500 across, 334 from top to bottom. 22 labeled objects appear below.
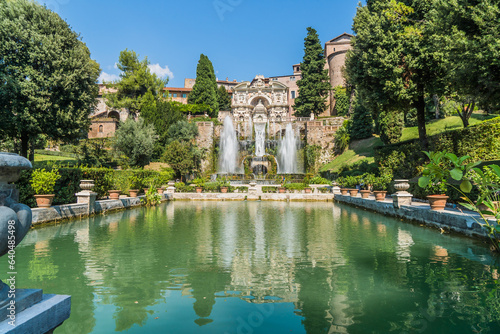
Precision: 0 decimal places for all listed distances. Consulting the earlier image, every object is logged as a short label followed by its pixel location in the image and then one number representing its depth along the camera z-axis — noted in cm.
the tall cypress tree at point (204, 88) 5031
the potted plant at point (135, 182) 1711
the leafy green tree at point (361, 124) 3472
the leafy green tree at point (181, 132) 3521
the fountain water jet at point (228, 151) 3741
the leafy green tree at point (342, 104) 4666
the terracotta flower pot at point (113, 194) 1358
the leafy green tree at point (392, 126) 2673
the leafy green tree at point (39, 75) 1645
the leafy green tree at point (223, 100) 5937
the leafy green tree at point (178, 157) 2850
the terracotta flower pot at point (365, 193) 1521
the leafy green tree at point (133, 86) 3969
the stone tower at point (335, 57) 5438
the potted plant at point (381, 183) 1631
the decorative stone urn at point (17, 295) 168
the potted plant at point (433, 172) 352
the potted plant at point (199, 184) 2197
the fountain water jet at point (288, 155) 3656
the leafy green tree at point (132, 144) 2944
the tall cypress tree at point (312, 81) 4759
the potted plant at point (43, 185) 893
